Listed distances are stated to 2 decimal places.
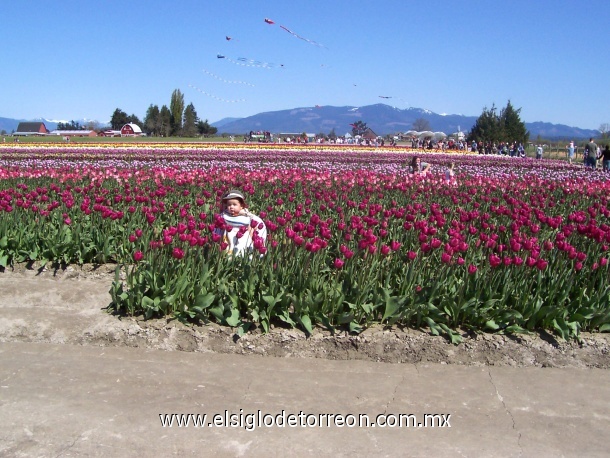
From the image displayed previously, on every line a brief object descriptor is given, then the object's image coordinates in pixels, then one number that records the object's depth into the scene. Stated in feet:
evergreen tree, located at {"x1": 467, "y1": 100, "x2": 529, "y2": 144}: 200.89
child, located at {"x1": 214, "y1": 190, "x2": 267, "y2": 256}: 19.70
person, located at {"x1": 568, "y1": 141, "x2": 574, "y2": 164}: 116.18
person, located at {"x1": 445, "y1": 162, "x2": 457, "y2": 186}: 42.83
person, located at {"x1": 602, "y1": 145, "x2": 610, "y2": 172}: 79.66
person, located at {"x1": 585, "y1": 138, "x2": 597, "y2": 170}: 85.15
